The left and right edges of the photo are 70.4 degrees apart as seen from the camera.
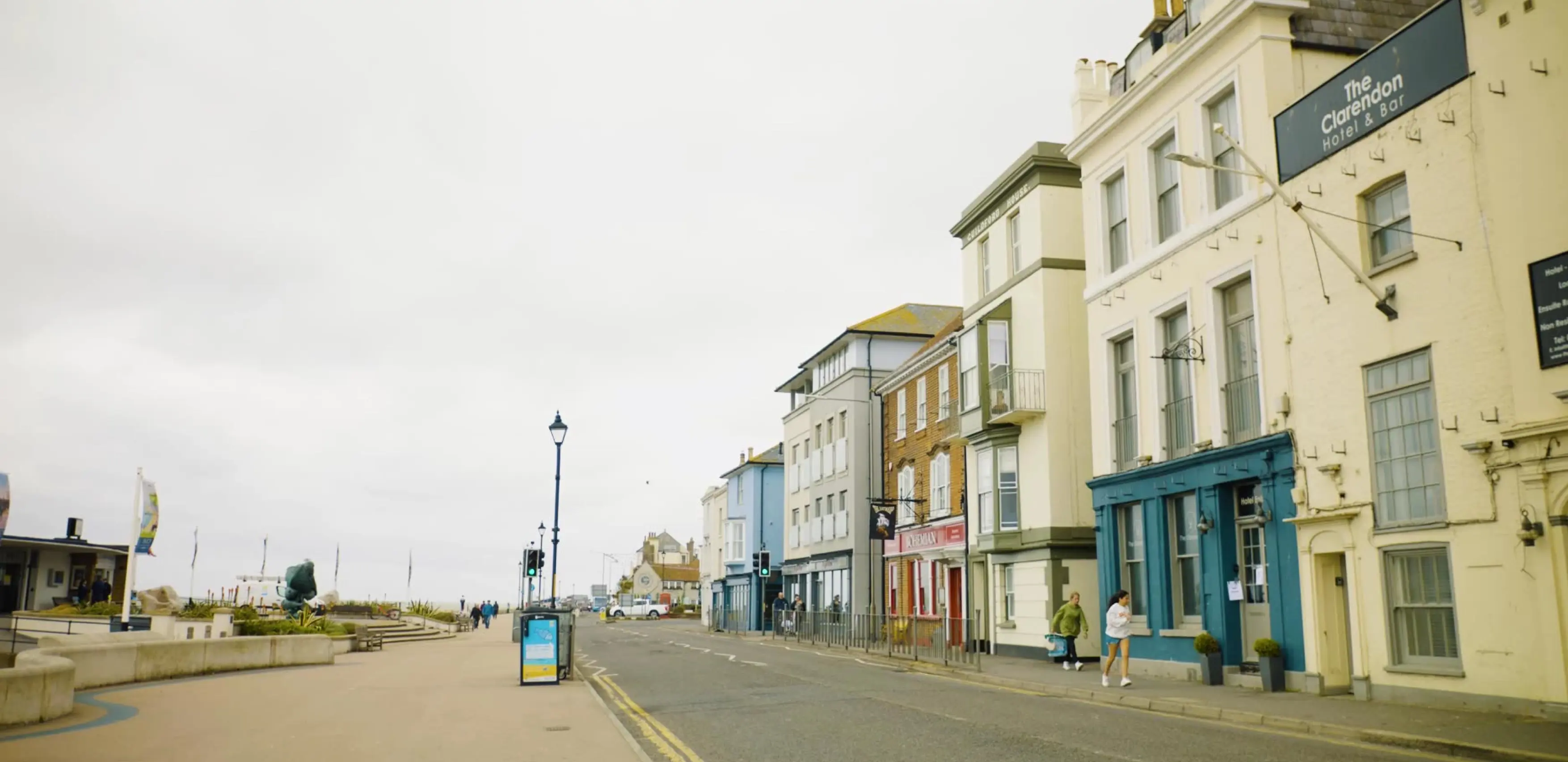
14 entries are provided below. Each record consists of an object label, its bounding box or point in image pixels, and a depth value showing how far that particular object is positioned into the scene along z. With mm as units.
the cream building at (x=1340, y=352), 13148
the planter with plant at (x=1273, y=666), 17188
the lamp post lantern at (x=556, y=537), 27422
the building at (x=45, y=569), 37906
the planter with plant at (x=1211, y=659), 18984
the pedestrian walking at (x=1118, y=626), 18734
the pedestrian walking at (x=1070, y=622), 22766
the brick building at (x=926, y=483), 34625
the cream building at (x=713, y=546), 74750
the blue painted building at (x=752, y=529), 62344
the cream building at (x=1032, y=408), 27078
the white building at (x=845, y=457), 45781
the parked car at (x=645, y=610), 86062
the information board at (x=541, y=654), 19938
